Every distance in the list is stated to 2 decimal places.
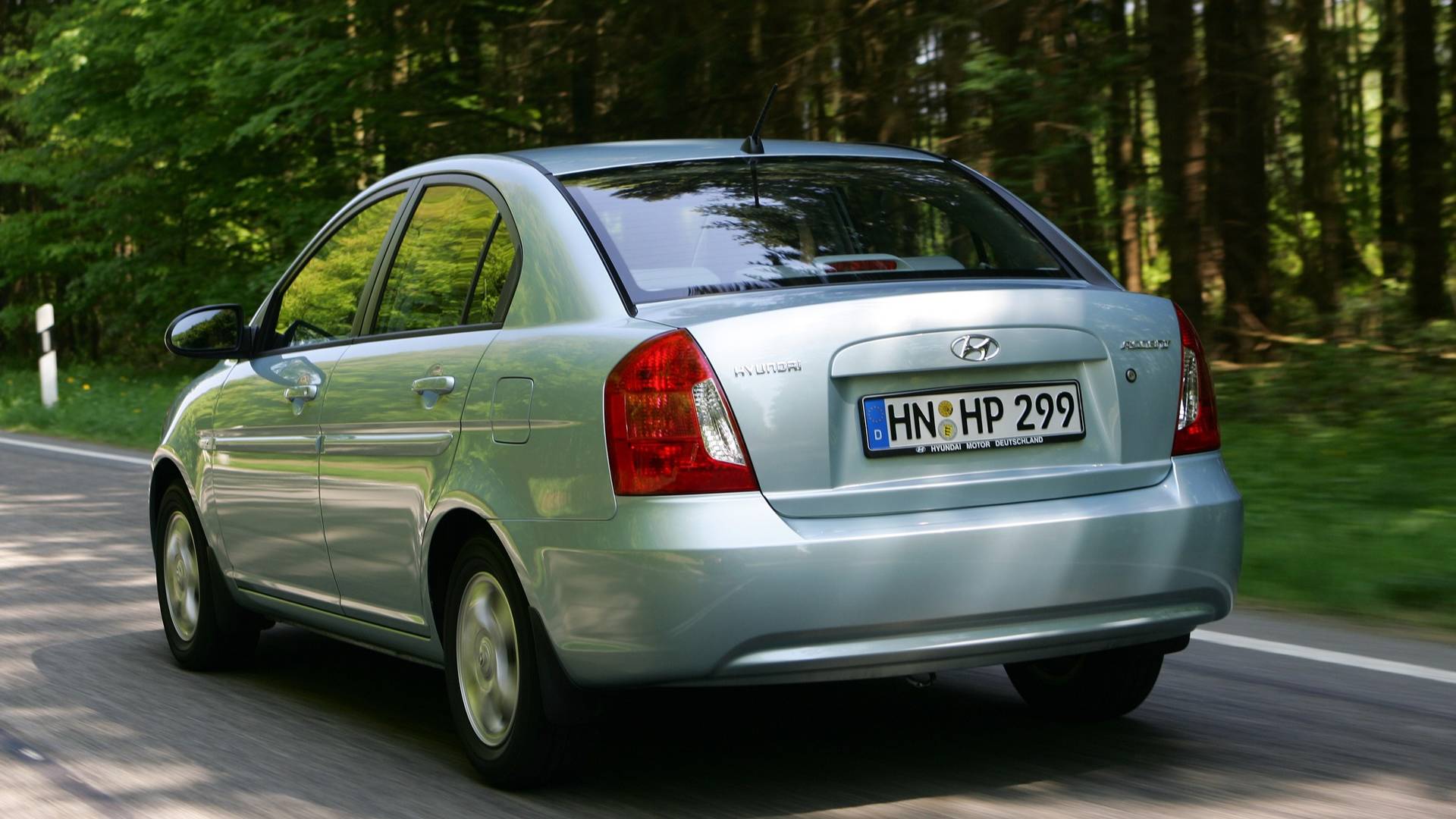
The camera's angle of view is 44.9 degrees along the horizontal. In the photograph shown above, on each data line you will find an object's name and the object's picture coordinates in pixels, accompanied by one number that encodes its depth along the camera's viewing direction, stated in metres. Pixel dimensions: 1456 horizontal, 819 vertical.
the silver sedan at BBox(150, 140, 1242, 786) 3.77
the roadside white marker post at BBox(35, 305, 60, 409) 20.20
